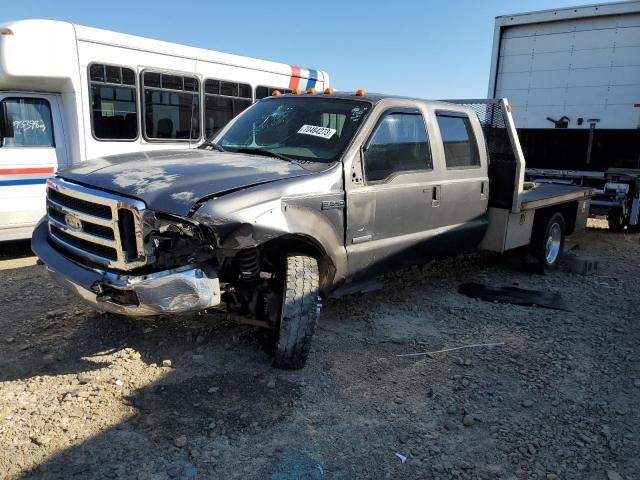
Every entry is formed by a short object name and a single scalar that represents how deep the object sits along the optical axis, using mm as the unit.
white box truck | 9047
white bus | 6727
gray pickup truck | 3291
